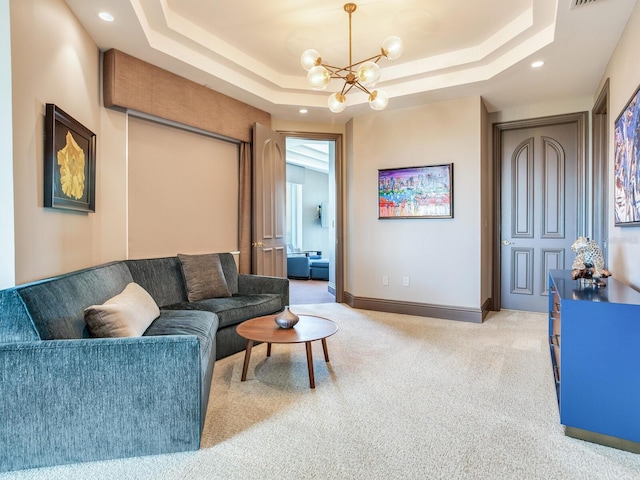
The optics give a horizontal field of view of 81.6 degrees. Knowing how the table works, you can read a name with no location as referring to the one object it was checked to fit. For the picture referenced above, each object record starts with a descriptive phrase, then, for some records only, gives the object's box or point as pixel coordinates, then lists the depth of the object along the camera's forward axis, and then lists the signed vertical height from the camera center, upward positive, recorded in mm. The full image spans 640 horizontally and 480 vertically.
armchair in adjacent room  8070 -585
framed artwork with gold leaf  2182 +517
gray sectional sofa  1562 -649
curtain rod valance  3074 +1362
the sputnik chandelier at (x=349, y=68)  2633 +1309
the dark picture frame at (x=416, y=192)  4254 +564
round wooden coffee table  2446 -644
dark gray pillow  3339 -344
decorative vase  2635 -573
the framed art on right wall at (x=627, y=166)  2205 +477
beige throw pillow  1883 -415
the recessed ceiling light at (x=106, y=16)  2548 +1566
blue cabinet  1739 -634
